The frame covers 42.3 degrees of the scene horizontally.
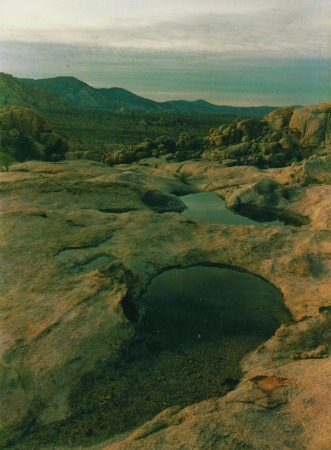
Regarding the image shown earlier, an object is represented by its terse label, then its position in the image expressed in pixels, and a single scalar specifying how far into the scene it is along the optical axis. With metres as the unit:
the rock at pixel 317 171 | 14.36
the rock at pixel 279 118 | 22.75
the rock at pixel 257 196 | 12.72
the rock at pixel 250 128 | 22.75
